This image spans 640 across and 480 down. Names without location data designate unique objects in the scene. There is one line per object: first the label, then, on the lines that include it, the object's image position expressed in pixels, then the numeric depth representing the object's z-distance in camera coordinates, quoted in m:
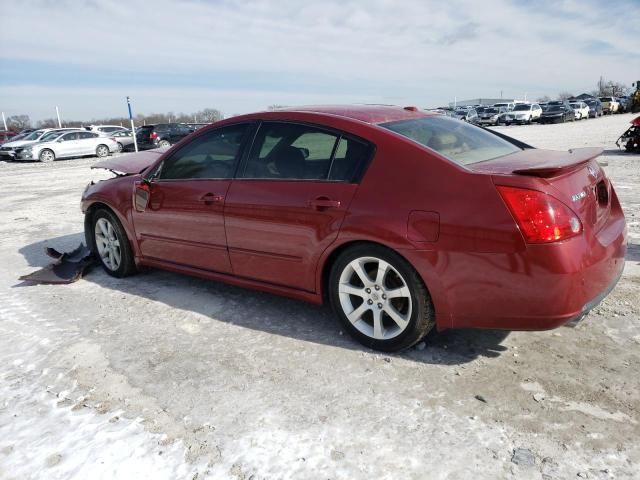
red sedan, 2.84
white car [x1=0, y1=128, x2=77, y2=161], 24.17
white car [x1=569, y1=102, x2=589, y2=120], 43.88
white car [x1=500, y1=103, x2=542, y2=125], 42.56
